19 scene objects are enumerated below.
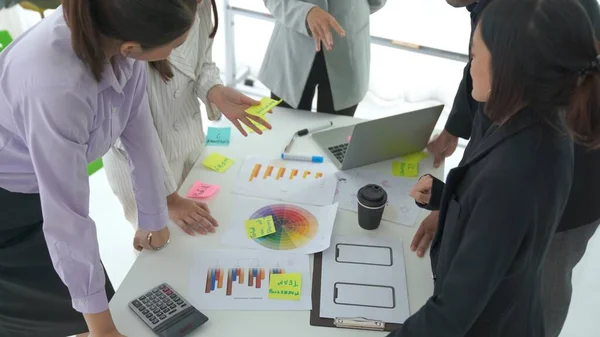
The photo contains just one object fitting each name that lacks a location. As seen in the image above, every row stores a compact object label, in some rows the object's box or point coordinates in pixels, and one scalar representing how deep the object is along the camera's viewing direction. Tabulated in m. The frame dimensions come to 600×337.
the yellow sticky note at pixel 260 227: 1.39
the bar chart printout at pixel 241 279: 1.22
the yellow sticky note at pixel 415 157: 1.69
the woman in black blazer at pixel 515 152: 0.88
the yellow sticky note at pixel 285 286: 1.24
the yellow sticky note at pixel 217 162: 1.62
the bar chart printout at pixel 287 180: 1.53
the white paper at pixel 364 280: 1.22
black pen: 1.73
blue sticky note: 1.73
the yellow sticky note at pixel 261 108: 1.54
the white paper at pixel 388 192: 1.48
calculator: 1.15
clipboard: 1.18
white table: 1.17
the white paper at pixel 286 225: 1.37
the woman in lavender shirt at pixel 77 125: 0.96
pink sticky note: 1.52
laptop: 1.56
